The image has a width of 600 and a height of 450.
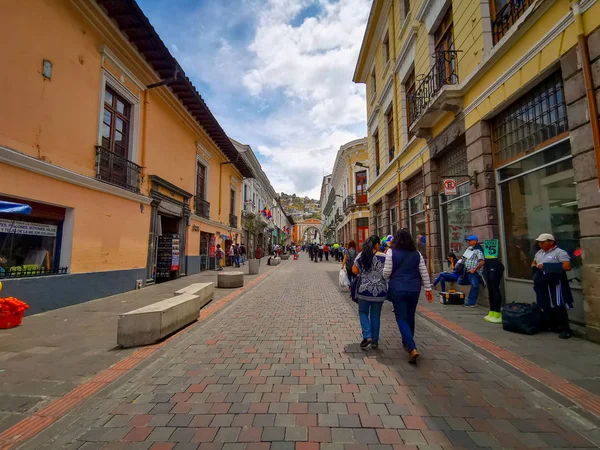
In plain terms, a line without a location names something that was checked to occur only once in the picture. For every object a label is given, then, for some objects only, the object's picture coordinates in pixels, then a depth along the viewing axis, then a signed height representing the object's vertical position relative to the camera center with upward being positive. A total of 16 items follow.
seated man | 7.70 -0.45
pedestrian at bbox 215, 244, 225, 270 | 18.22 -0.02
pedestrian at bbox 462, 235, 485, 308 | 7.02 -0.25
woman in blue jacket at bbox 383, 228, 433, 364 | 4.11 -0.32
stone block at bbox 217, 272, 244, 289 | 10.66 -0.82
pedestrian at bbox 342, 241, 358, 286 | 8.15 +0.05
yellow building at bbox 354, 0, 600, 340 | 4.66 +2.84
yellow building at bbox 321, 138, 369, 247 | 27.36 +6.46
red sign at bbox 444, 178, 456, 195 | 8.02 +1.81
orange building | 6.23 +2.90
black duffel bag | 4.91 -1.05
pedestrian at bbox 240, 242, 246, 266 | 21.98 +0.36
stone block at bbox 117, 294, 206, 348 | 4.56 -1.05
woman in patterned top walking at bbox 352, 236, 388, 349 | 4.32 -0.48
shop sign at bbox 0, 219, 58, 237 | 6.16 +0.65
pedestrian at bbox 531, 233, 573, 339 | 4.71 -0.48
